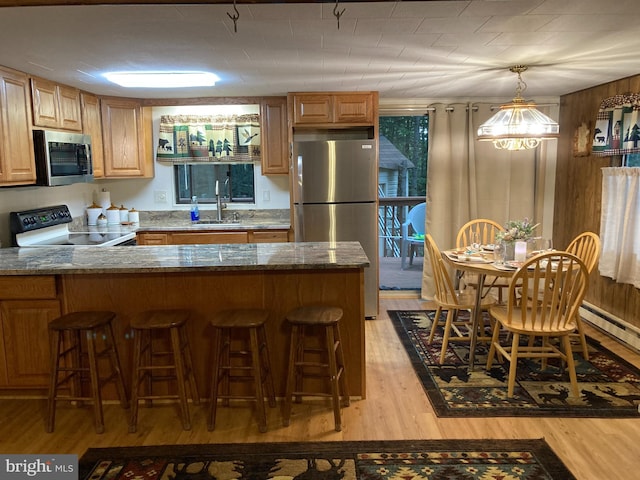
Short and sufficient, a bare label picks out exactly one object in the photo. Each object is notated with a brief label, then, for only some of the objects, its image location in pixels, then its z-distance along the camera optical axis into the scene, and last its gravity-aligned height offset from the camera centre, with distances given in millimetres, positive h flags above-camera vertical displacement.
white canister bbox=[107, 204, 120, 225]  5098 -355
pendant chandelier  3467 +341
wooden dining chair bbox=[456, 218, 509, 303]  4184 -593
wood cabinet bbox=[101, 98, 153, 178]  4828 +397
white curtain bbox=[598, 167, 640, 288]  3936 -401
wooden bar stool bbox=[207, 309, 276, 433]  2744 -1025
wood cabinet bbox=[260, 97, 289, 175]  4949 +405
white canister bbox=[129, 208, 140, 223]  5250 -375
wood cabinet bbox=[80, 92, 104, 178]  4496 +482
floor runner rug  2400 -1380
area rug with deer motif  3014 -1361
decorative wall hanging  4637 +314
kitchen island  2971 -682
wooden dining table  3420 -625
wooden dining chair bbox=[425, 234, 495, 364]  3727 -918
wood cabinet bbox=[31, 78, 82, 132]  3776 +581
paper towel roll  5195 -199
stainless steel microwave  3789 +176
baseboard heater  4031 -1262
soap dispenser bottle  5277 -337
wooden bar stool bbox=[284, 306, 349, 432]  2752 -1016
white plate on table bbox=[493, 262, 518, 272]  3393 -610
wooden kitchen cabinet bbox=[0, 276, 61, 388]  2959 -862
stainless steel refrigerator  4637 -162
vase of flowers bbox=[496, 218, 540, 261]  3584 -427
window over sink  5434 -41
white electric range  3877 -450
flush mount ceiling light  3680 +746
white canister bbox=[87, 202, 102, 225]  5039 -337
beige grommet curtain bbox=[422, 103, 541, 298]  5172 -6
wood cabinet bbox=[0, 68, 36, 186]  3406 +337
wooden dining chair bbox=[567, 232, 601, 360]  3566 -561
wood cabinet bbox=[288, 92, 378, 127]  4688 +632
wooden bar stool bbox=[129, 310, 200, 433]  2766 -1015
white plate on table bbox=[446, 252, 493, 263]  3650 -595
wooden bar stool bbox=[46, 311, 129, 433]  2777 -1006
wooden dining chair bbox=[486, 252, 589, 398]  3115 -859
